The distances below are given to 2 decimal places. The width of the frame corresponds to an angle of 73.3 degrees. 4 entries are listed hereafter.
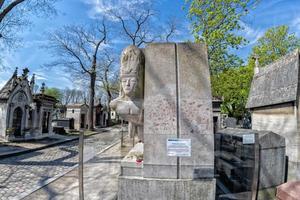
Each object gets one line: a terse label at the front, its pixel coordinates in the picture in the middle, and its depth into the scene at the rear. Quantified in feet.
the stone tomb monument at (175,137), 10.30
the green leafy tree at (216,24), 45.96
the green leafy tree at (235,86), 71.78
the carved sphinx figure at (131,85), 11.07
